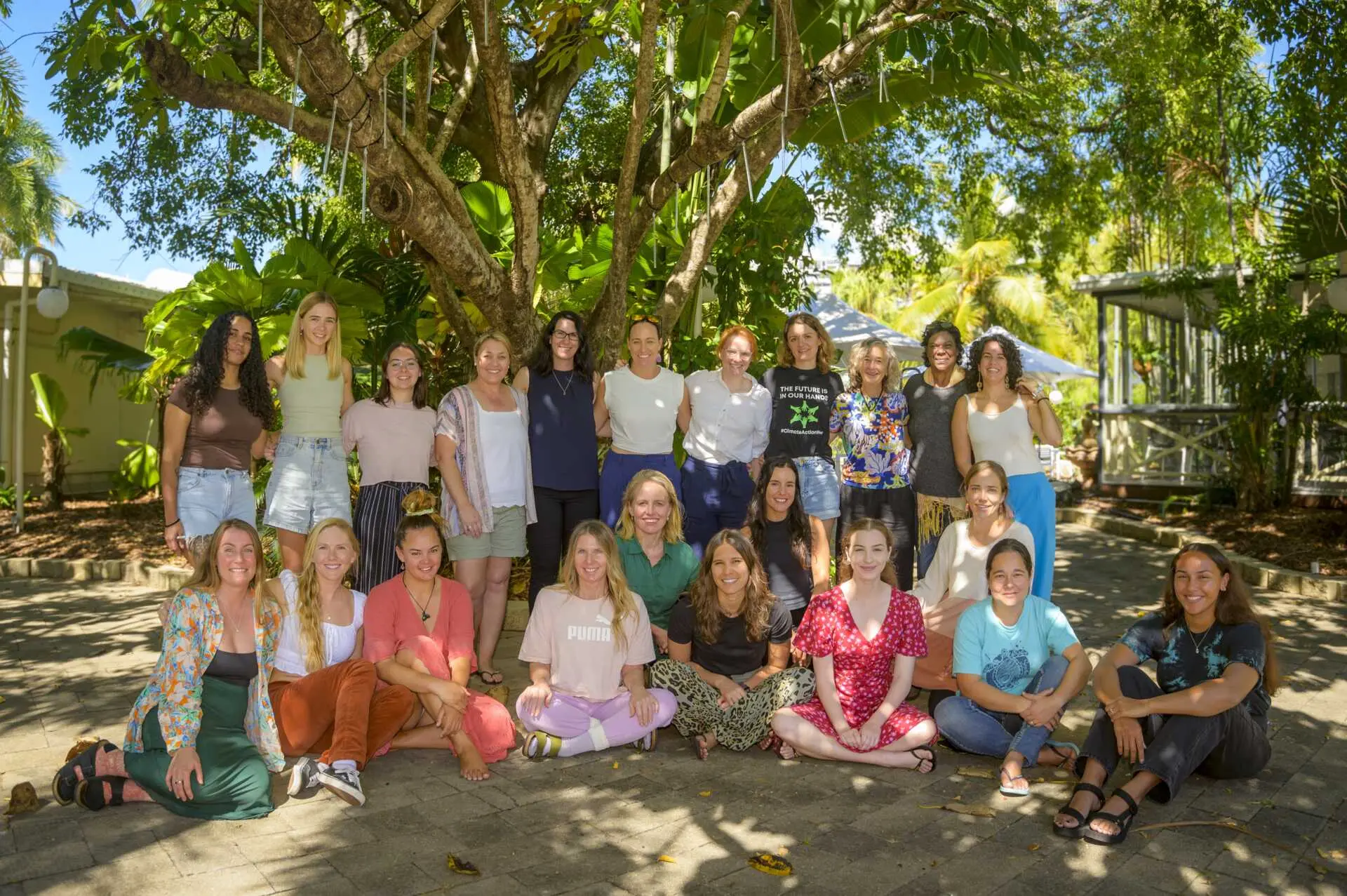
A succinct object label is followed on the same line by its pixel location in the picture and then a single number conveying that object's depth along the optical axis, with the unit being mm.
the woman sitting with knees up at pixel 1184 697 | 3918
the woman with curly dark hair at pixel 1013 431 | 5555
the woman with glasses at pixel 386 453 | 5398
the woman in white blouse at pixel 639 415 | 5723
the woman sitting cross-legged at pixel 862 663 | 4488
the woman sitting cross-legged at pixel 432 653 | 4434
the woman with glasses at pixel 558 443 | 5660
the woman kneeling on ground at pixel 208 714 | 3779
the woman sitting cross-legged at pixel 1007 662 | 4457
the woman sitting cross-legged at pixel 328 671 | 4246
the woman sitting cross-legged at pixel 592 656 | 4609
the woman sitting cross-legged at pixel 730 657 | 4668
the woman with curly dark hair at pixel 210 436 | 4992
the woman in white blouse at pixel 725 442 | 5750
